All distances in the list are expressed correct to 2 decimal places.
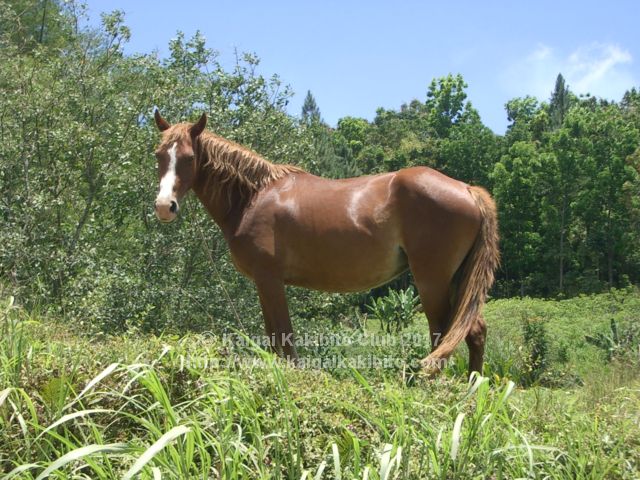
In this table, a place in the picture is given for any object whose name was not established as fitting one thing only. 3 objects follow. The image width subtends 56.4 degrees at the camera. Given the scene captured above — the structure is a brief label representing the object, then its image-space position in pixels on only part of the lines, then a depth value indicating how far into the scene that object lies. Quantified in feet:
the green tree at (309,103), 188.44
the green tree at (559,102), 156.48
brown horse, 14.94
